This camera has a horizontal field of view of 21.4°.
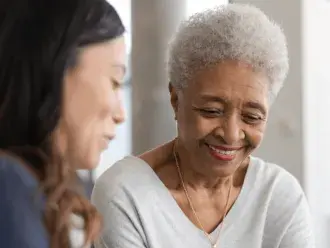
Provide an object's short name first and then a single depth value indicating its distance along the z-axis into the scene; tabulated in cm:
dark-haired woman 84
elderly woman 124
